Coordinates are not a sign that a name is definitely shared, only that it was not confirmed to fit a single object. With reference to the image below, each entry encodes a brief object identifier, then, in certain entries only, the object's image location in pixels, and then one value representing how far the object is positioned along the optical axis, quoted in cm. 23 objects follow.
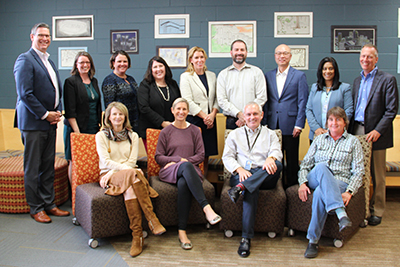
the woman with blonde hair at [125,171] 228
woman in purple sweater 238
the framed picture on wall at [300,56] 397
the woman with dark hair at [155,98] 301
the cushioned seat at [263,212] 240
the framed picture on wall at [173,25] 409
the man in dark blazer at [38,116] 261
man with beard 304
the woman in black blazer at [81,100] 291
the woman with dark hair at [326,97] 284
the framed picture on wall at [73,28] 427
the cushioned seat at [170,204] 248
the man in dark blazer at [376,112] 272
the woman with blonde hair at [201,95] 307
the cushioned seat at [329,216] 230
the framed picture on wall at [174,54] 412
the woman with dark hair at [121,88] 298
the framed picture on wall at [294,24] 395
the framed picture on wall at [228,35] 402
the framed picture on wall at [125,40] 420
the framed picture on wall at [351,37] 390
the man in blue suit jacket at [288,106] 298
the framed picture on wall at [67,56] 434
